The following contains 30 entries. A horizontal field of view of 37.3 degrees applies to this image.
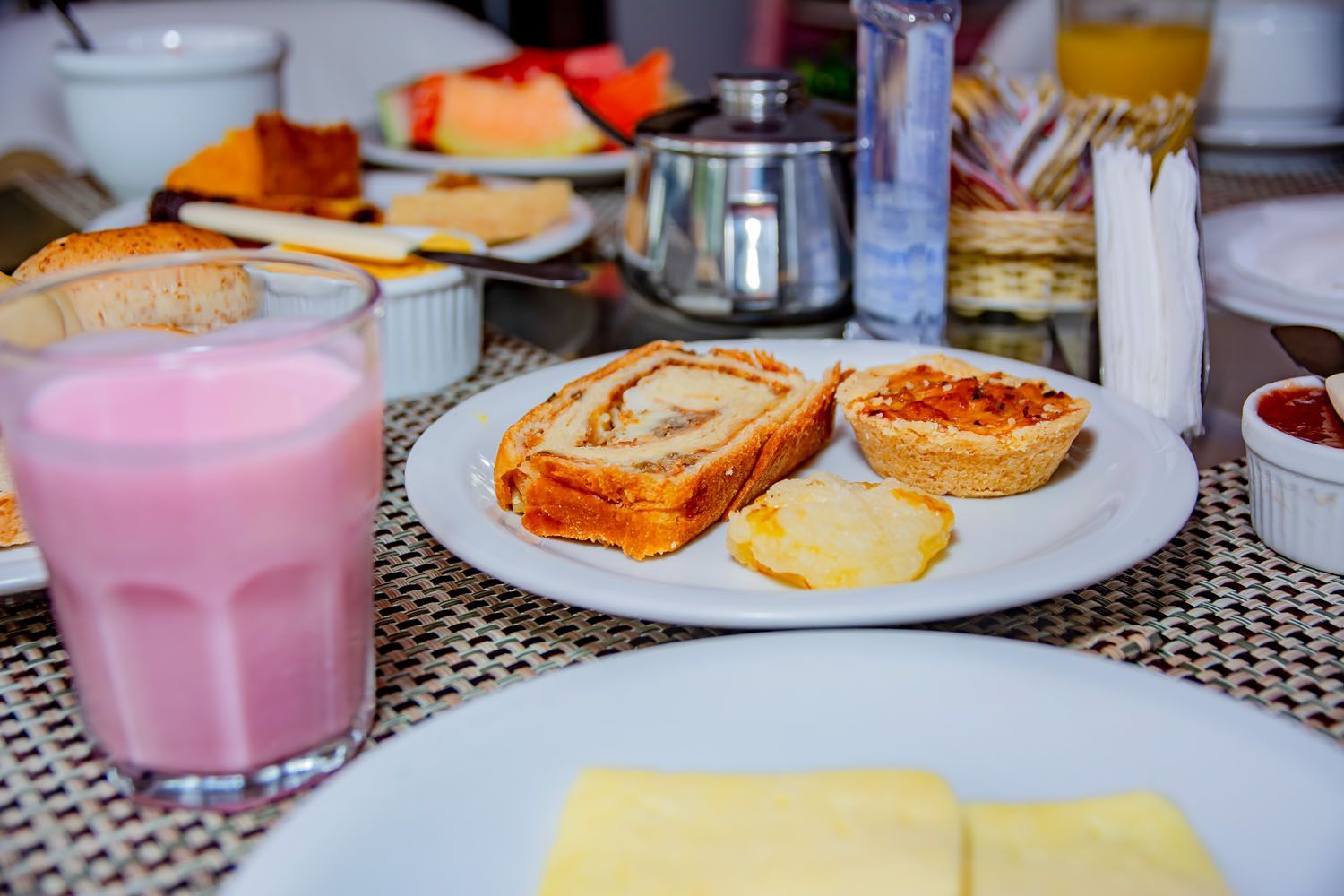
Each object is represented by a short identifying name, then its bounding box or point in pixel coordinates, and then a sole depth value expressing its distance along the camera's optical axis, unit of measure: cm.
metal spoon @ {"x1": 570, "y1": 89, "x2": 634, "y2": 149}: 69
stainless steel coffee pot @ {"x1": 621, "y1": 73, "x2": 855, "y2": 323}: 63
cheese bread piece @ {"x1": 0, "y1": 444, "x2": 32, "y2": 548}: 44
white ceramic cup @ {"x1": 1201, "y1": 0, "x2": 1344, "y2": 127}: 84
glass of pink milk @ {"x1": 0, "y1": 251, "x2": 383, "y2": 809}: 37
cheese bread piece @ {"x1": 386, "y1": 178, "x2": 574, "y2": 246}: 68
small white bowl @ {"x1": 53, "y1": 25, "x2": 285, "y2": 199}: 75
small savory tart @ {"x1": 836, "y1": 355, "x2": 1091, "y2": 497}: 49
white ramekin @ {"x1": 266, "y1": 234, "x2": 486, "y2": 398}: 58
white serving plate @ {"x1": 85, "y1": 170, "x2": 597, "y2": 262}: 66
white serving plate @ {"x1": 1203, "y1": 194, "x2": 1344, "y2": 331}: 61
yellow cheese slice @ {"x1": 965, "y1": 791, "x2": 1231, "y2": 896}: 35
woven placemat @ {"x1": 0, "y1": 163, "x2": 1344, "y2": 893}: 38
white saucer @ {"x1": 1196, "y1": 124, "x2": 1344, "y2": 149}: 86
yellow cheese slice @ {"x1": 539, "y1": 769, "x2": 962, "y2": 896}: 35
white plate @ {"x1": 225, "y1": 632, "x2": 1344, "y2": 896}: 36
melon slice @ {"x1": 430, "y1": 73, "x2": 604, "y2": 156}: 89
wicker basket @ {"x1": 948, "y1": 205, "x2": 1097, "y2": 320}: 62
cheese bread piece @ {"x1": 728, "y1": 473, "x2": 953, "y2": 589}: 44
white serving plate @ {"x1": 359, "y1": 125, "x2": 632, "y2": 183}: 84
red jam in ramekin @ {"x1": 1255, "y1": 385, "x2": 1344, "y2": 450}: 47
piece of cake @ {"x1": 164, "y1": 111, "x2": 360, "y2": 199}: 70
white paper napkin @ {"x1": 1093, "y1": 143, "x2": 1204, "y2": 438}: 53
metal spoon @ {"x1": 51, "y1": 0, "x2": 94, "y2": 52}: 78
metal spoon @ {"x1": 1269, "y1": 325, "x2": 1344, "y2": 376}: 51
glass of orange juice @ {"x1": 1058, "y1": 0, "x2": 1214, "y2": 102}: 82
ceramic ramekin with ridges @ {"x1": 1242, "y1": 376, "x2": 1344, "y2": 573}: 46
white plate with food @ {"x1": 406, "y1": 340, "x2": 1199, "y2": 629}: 42
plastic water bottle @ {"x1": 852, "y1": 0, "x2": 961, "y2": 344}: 57
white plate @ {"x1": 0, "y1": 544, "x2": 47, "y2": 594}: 43
